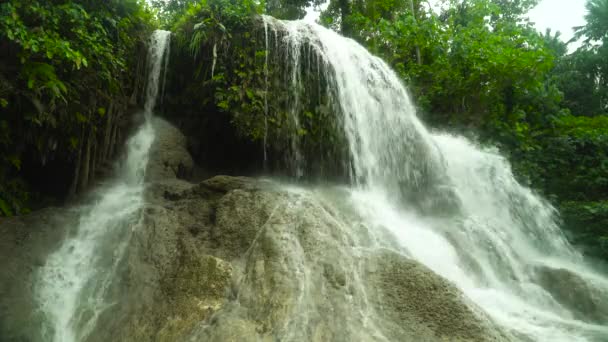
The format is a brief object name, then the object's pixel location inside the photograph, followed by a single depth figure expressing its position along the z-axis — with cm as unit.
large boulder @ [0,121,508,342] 338
